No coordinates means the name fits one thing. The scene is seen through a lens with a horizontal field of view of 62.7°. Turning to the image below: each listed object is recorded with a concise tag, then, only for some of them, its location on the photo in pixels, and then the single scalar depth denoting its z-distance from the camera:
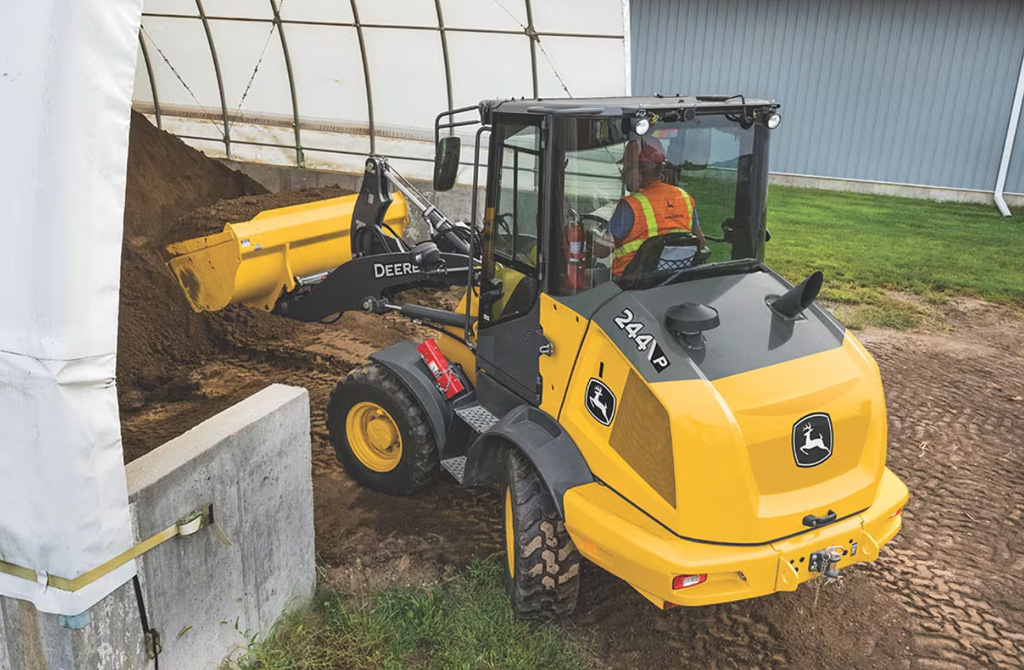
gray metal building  14.54
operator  3.61
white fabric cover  2.38
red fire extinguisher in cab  3.67
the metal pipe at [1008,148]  14.29
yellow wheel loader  3.21
